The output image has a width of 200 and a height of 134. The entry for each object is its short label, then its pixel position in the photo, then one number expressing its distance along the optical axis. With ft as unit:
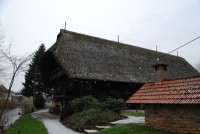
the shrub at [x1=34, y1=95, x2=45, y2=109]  82.37
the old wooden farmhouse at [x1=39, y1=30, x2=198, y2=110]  50.23
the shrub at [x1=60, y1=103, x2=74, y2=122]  43.06
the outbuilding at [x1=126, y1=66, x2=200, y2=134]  22.79
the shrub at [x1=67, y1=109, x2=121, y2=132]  33.25
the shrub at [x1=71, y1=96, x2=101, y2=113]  40.79
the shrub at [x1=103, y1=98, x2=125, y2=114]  40.73
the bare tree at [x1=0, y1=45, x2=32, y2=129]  37.15
